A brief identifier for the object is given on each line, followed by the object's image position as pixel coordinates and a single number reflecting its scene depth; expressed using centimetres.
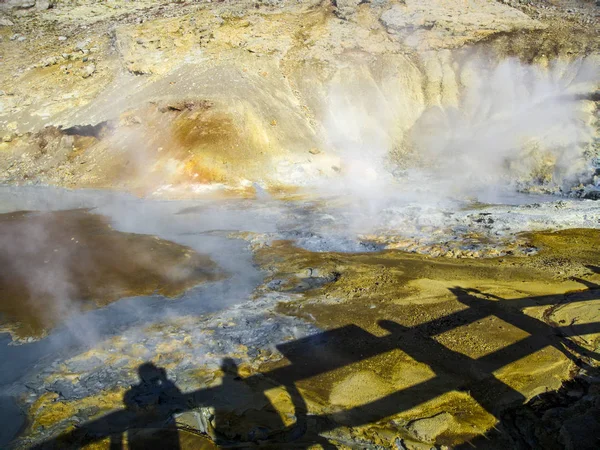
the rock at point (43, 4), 2911
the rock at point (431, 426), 370
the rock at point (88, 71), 2115
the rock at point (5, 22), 2650
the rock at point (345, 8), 2336
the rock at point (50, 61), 2202
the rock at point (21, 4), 2876
